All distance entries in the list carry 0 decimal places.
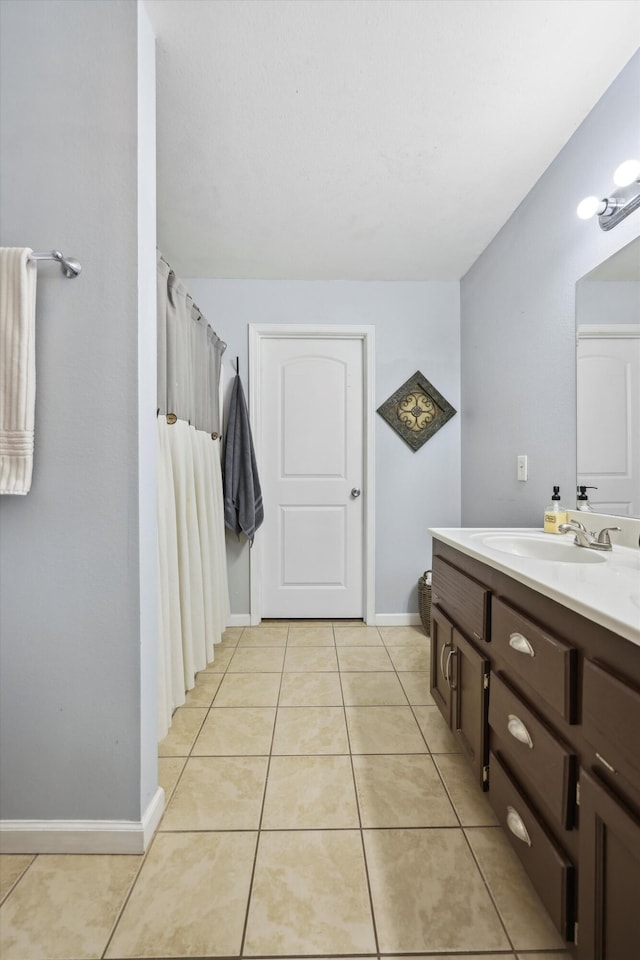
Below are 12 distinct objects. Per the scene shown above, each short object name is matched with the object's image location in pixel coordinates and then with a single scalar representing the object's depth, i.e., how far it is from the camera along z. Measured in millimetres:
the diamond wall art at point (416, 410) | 2971
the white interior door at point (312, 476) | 3027
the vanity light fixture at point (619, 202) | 1313
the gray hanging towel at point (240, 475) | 2809
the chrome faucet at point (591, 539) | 1396
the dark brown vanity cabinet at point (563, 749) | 695
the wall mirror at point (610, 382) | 1436
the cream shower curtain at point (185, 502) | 1730
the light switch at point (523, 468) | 2098
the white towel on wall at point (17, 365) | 1132
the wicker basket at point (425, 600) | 2824
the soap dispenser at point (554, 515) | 1690
